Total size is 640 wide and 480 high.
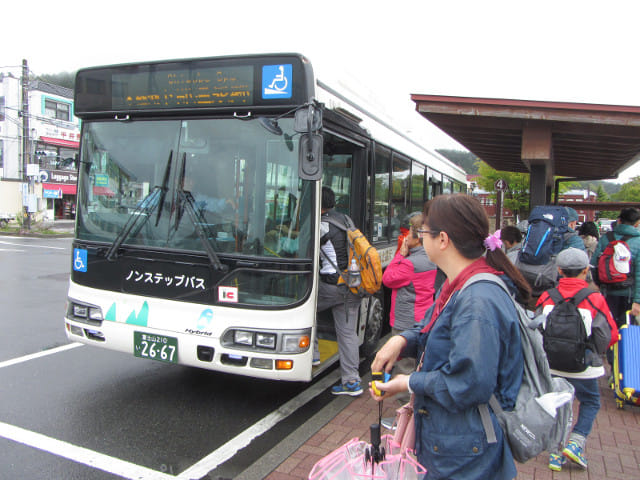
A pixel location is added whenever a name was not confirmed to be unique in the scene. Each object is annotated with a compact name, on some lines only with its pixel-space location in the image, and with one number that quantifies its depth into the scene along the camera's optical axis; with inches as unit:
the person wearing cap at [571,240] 207.0
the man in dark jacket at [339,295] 185.6
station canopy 210.1
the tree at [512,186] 1182.7
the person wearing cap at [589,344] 138.9
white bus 160.4
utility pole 1071.0
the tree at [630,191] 2730.8
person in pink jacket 179.0
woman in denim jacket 68.2
